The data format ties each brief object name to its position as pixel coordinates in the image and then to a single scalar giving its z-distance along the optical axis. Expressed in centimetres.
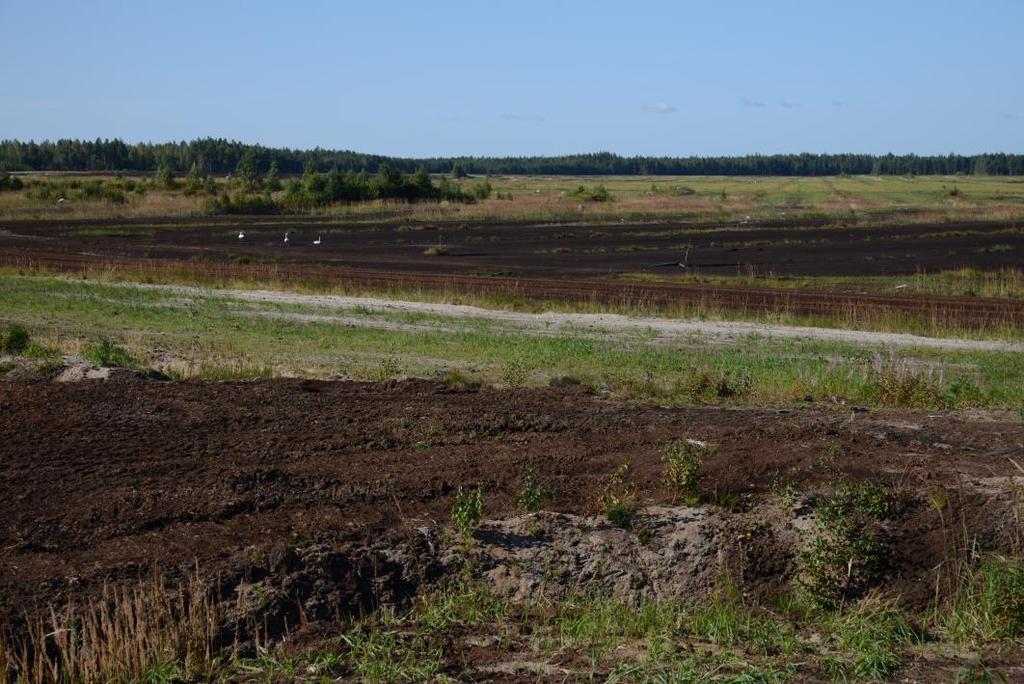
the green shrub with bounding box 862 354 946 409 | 1488
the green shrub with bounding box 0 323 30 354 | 1803
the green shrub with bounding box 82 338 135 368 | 1691
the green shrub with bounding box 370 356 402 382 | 1736
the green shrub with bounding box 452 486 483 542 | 874
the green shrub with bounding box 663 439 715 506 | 941
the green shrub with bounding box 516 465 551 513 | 920
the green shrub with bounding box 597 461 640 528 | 895
